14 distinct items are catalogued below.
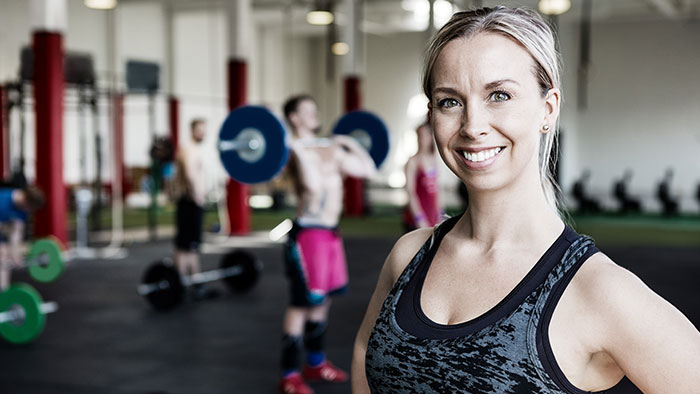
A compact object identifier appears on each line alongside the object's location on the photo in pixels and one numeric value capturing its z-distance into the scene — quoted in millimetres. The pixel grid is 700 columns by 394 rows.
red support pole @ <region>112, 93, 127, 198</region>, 10575
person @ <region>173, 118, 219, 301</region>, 4801
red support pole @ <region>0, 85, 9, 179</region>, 8332
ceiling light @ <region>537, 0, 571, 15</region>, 6086
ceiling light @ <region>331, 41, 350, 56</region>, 10204
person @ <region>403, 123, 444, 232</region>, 4086
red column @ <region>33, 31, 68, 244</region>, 6258
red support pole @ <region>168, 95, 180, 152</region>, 11859
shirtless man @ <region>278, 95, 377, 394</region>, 2932
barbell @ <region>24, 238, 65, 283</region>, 3920
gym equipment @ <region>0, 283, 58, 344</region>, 3545
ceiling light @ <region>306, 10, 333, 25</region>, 7035
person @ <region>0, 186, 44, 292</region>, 3641
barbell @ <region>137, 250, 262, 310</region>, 4508
